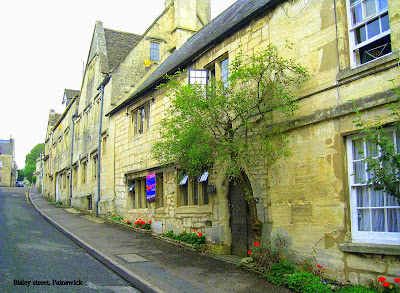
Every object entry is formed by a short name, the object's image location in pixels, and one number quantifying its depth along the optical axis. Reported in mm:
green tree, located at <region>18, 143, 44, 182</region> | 98938
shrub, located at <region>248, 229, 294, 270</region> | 8398
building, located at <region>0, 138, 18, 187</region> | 79938
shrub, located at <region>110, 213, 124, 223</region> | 17984
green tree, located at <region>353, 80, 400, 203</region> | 5613
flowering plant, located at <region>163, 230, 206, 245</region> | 11672
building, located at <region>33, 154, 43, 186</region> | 81888
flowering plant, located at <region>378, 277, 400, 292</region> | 6149
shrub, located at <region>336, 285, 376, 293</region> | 6442
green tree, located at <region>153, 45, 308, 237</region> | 8117
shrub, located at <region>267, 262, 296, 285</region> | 7750
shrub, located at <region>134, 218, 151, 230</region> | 15516
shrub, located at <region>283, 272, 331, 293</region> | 6898
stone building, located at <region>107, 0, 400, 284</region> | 6773
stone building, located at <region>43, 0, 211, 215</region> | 20672
